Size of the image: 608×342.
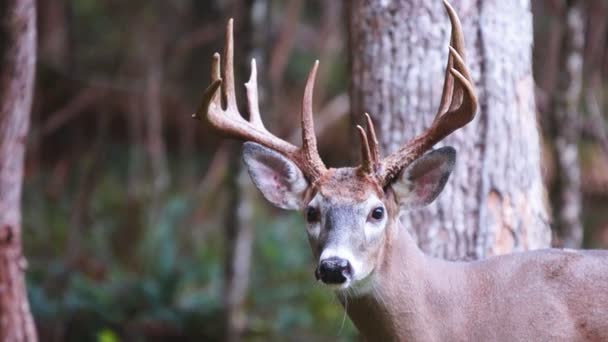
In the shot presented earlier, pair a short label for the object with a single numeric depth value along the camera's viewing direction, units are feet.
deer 34.63
